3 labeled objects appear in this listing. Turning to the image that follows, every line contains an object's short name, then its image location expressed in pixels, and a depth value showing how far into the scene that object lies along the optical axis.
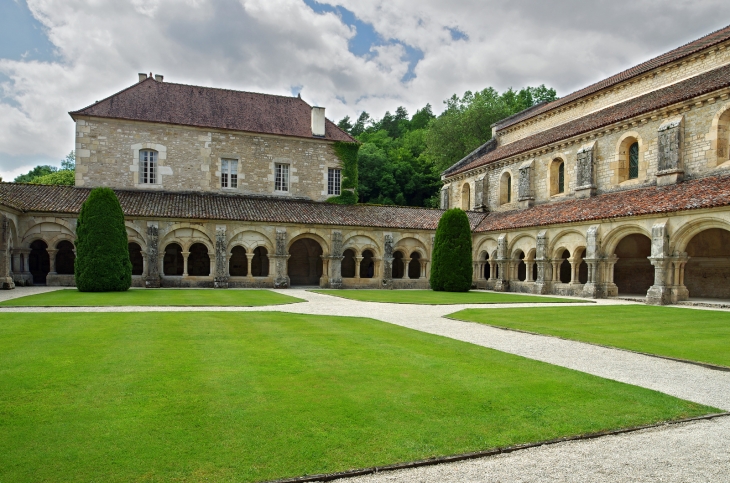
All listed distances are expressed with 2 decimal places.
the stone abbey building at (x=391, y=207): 21.95
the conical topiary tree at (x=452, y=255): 27.02
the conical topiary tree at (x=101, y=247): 21.74
